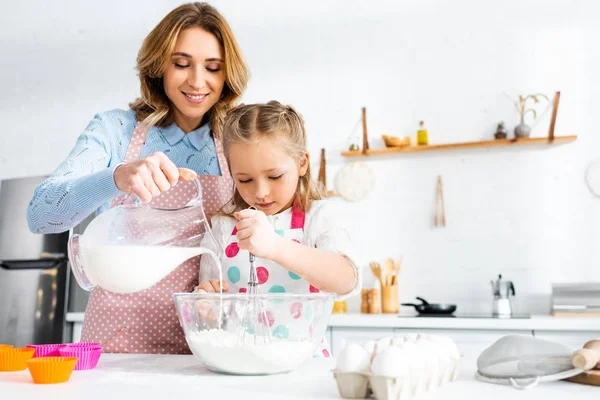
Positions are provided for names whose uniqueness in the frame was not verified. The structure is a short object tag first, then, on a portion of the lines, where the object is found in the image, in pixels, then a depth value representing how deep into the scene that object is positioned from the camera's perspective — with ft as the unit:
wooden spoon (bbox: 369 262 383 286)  10.49
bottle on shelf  10.55
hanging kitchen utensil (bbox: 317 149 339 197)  11.16
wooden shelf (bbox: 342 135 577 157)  10.02
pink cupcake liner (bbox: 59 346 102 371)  2.93
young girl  4.08
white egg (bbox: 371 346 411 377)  2.12
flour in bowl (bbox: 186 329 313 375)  2.65
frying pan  9.18
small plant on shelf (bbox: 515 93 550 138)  10.03
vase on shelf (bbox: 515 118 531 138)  10.02
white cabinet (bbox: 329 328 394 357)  8.83
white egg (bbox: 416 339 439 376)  2.27
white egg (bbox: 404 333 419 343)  2.54
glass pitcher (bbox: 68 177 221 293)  2.98
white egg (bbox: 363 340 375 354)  2.32
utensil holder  10.05
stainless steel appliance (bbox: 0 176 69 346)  10.79
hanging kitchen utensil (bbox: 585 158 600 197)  9.88
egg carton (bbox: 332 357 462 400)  2.13
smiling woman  4.57
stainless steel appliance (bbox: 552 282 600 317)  8.64
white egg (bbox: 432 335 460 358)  2.51
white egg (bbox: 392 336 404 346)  2.38
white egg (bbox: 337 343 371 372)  2.21
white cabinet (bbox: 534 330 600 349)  8.00
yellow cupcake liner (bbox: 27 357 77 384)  2.51
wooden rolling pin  2.37
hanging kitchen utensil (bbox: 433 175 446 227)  10.55
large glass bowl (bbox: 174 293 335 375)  2.67
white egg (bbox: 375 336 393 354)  2.31
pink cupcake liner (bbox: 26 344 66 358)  3.08
